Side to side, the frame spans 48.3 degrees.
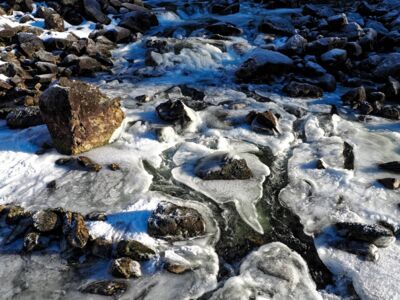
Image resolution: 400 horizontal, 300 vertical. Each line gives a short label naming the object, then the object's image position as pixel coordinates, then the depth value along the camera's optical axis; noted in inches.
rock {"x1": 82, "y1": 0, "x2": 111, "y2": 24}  383.2
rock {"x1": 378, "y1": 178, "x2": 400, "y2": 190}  189.6
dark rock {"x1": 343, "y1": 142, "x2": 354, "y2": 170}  206.5
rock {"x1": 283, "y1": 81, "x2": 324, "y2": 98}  277.9
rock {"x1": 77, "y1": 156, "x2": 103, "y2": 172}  199.0
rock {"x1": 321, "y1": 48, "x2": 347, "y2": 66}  310.5
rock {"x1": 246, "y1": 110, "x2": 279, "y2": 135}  233.0
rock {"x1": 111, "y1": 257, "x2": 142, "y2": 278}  145.3
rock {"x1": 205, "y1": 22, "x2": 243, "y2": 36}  371.9
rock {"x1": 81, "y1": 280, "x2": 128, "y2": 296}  140.7
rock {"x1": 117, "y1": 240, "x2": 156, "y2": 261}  152.6
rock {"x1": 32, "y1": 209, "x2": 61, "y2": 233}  161.3
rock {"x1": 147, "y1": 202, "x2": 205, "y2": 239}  162.1
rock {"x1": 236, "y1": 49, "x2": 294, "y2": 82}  301.3
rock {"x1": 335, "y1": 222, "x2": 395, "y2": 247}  158.6
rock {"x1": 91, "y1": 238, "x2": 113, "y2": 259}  155.3
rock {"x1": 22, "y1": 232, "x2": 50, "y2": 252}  157.2
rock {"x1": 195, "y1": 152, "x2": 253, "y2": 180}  194.5
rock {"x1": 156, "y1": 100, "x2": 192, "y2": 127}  235.5
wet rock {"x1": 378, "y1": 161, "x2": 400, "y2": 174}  202.4
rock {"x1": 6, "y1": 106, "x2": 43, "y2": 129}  231.8
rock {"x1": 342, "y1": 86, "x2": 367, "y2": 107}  267.9
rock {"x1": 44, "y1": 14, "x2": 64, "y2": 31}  358.3
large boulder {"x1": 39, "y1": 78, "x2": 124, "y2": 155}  204.5
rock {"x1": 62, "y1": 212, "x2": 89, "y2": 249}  155.9
